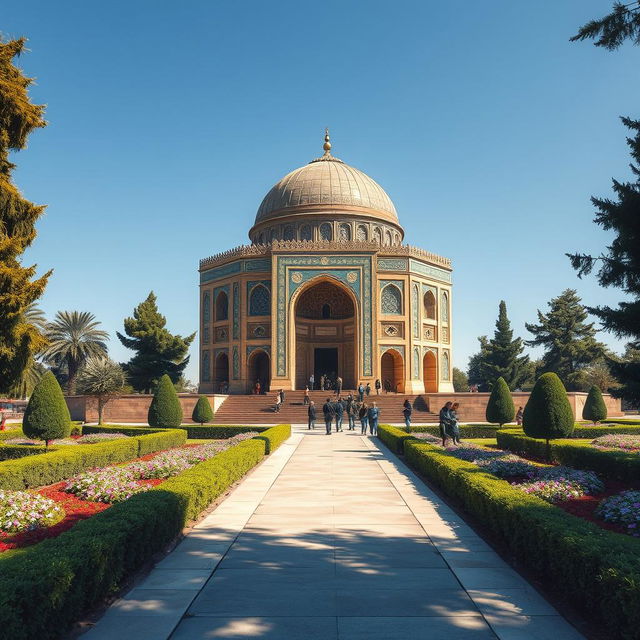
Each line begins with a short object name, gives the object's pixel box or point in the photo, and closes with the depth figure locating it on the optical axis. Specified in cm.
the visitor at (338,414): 2738
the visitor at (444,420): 1892
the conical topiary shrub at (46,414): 1739
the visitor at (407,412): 2619
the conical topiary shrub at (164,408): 2302
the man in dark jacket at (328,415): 2588
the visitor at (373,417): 2570
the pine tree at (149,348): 4666
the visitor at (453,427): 1856
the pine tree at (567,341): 5134
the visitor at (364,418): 2658
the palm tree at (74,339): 4956
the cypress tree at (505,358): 5594
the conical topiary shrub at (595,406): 3120
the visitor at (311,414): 2864
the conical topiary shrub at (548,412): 1606
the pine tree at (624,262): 1110
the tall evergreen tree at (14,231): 1642
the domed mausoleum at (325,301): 4041
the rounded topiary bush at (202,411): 2698
